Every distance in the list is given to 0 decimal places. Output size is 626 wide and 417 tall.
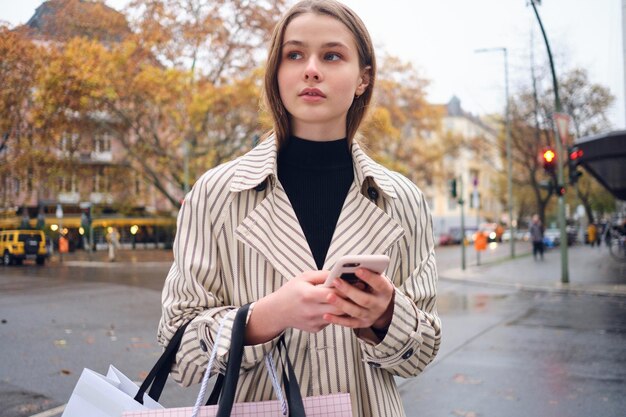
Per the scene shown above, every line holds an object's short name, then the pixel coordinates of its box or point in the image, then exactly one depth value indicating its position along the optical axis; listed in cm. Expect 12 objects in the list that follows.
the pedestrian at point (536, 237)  2896
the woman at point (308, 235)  145
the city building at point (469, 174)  4434
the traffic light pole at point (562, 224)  1677
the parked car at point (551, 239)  4759
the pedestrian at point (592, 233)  4291
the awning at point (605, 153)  1675
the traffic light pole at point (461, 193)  2423
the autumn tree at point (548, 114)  3675
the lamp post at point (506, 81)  3247
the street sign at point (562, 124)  1561
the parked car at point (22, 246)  587
